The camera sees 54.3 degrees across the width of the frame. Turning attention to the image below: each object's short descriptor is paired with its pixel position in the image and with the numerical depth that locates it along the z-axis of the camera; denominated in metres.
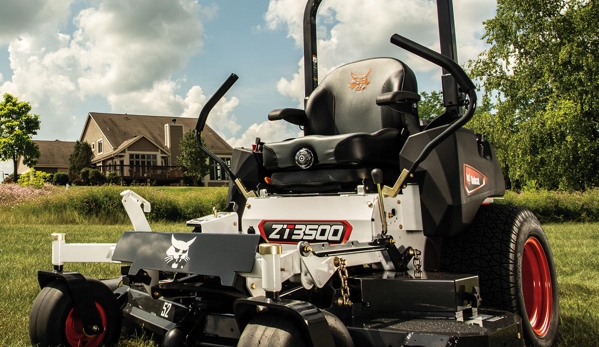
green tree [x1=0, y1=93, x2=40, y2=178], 42.66
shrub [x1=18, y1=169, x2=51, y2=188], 34.34
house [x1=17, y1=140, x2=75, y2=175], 58.41
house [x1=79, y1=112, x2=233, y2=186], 47.00
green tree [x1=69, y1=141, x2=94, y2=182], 48.47
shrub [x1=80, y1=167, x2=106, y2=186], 41.09
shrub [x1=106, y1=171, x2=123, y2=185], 41.06
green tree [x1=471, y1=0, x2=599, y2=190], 22.23
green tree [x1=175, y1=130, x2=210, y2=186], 45.23
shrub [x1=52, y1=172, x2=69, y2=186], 43.50
